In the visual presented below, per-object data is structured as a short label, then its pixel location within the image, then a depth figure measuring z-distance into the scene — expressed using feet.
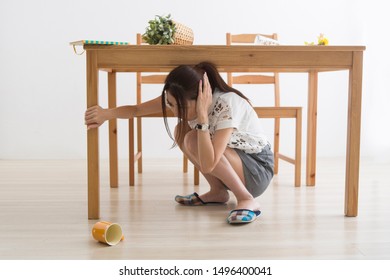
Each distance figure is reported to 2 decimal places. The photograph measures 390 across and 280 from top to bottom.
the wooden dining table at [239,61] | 5.83
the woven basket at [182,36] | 6.12
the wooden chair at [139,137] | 8.28
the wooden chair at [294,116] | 8.05
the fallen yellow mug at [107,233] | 4.92
